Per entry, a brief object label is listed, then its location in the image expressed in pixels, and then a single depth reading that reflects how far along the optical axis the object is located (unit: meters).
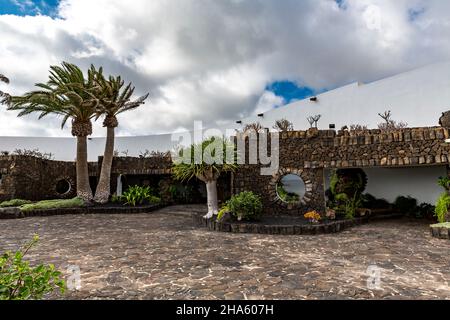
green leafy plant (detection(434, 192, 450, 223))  8.65
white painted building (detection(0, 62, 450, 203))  11.98
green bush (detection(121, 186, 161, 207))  14.84
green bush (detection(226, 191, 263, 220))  9.31
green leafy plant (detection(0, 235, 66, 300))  2.21
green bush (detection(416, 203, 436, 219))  11.33
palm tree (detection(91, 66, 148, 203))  14.76
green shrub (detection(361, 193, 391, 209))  13.11
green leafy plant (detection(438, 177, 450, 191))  8.99
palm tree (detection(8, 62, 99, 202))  13.73
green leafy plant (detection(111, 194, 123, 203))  15.49
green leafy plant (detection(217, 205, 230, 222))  9.33
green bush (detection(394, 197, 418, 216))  12.10
